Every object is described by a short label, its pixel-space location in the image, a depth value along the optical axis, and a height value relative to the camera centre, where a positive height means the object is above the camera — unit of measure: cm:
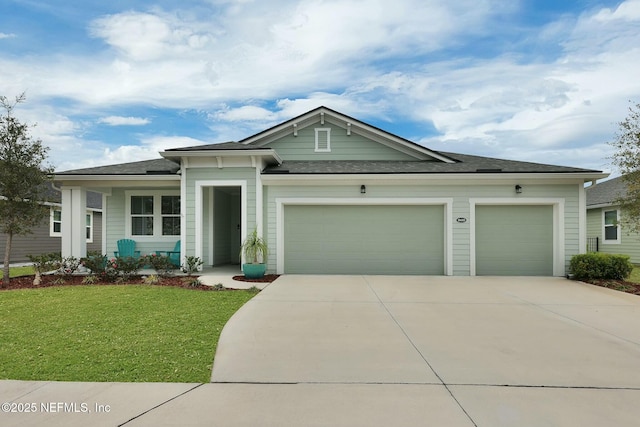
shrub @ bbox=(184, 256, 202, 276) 1040 -132
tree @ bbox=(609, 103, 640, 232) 924 +171
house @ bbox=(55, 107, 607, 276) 1067 +25
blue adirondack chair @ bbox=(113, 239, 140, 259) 1262 -102
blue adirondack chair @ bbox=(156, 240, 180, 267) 1172 -120
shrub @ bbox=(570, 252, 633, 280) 990 -134
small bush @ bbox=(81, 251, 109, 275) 983 -122
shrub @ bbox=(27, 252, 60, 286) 948 -123
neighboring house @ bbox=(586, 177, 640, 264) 1585 -43
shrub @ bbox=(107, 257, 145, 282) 973 -124
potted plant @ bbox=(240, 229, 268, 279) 985 -103
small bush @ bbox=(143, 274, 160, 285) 924 -159
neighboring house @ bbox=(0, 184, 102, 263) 1571 -83
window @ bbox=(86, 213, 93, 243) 1973 -34
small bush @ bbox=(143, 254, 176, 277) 1009 -123
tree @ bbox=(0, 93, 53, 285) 918 +118
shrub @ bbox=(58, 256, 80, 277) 1027 -134
